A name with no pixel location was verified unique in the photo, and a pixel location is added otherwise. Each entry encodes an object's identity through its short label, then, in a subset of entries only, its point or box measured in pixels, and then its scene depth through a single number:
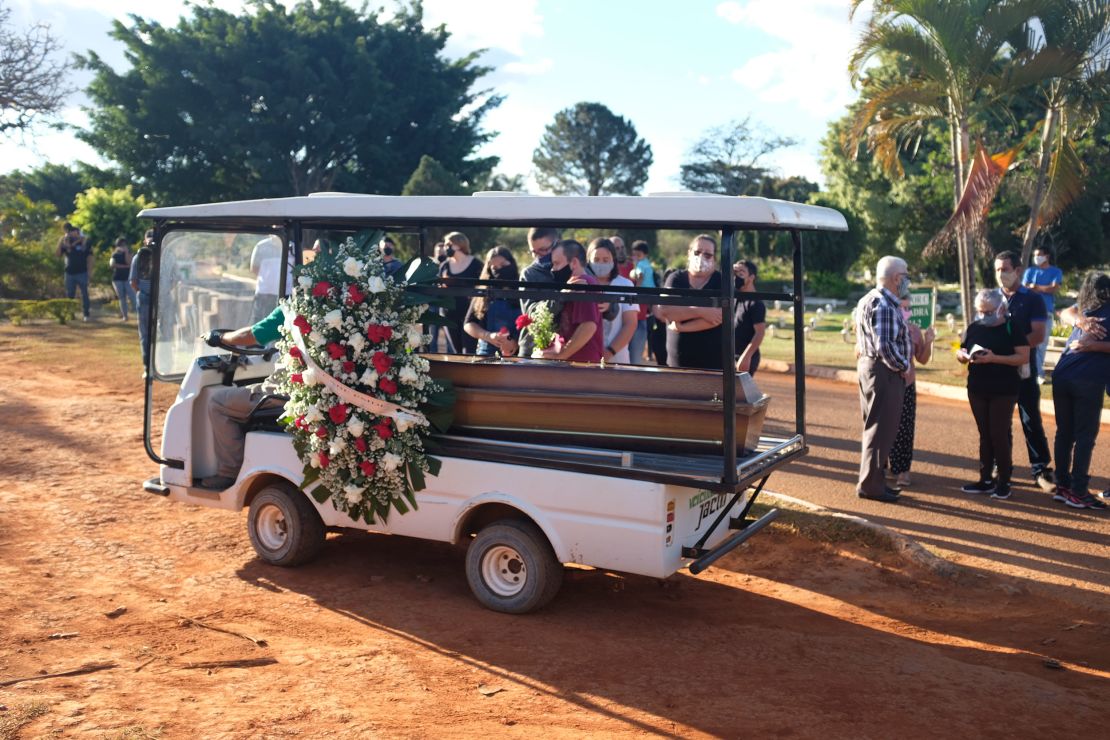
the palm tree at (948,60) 14.36
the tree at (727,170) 73.38
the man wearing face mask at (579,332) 6.95
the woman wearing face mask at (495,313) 8.49
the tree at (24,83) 28.44
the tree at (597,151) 86.75
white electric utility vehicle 5.16
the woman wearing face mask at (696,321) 7.74
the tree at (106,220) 29.14
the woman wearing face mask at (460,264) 9.78
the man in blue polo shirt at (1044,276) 12.48
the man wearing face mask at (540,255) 7.65
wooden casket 5.41
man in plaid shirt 7.72
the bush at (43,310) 21.09
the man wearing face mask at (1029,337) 8.06
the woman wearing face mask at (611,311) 8.69
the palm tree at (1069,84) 14.12
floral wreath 5.67
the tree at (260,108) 37.88
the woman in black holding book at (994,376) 8.08
